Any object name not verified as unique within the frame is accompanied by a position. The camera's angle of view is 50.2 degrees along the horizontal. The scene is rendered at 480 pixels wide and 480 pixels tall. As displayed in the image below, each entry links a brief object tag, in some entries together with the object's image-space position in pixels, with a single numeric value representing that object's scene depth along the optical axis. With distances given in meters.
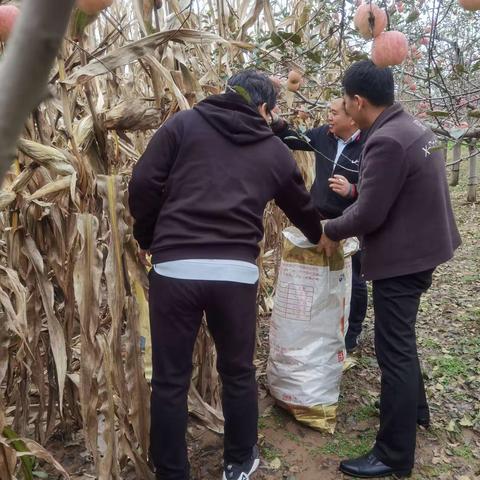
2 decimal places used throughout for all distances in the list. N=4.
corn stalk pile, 1.36
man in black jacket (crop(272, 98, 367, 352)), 2.41
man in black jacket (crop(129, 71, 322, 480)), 1.51
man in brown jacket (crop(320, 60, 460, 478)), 1.69
